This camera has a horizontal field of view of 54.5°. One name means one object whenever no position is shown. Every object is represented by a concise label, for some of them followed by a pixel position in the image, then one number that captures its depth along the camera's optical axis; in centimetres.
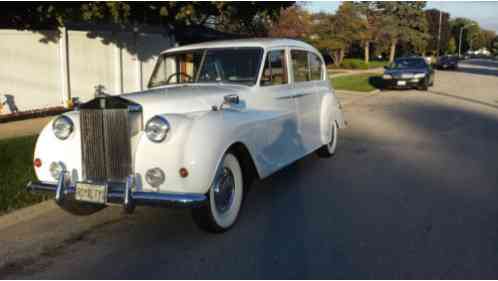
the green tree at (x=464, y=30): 12581
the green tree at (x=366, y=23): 4631
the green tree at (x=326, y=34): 4278
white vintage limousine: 421
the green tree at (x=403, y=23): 5838
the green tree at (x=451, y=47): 10375
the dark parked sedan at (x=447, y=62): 4612
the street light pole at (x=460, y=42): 11562
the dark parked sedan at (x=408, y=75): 2191
